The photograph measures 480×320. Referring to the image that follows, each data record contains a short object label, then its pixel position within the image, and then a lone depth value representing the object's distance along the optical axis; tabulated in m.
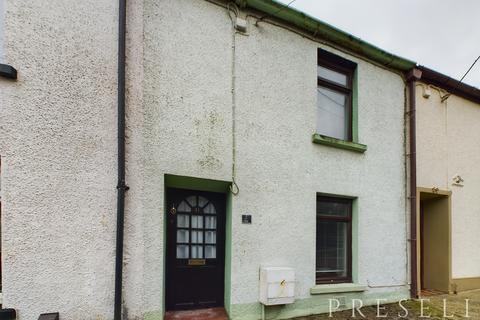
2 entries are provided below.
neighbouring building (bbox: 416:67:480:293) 7.69
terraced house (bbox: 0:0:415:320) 3.90
